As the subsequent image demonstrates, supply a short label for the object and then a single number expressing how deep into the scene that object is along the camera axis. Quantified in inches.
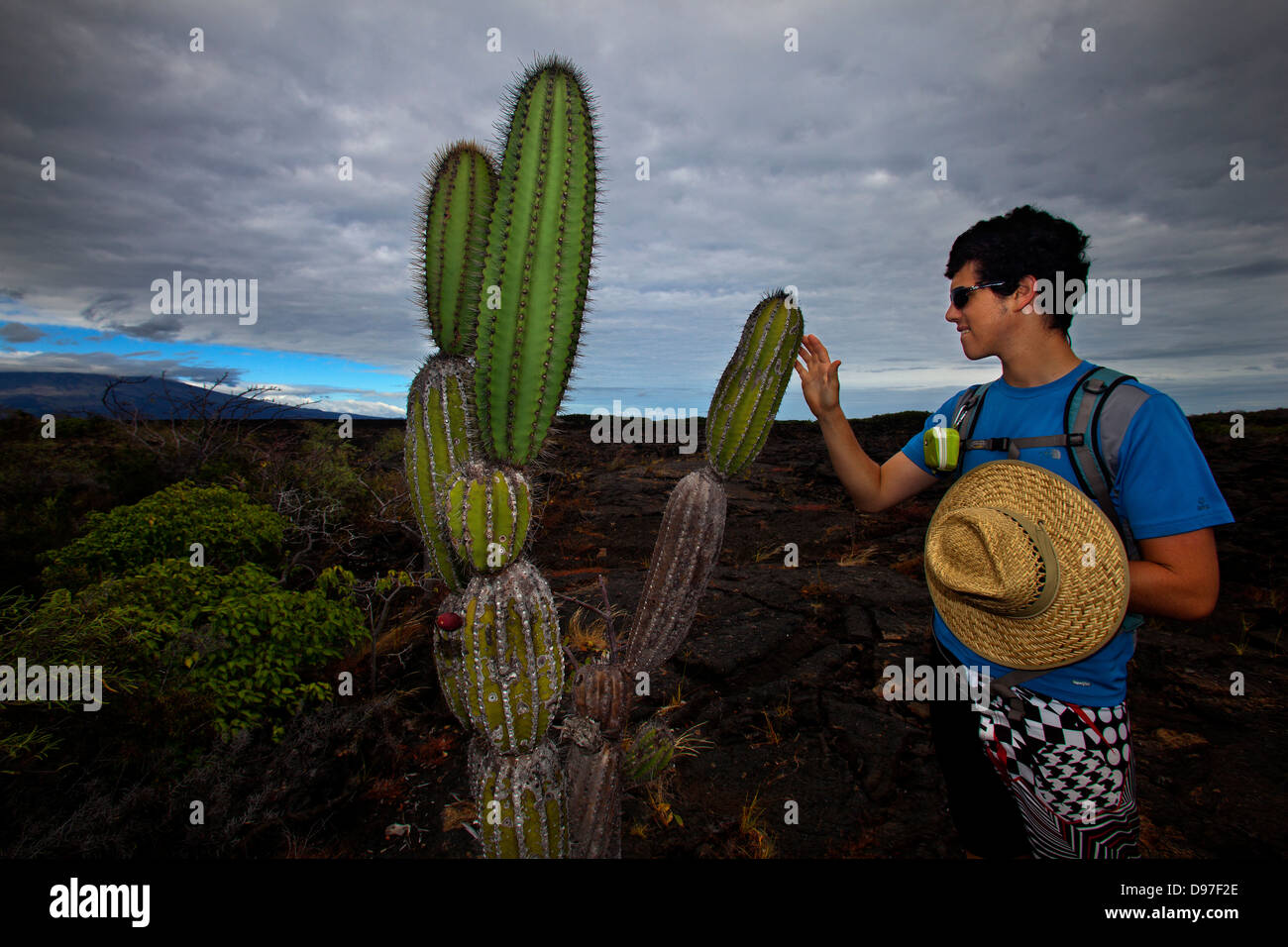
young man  64.4
